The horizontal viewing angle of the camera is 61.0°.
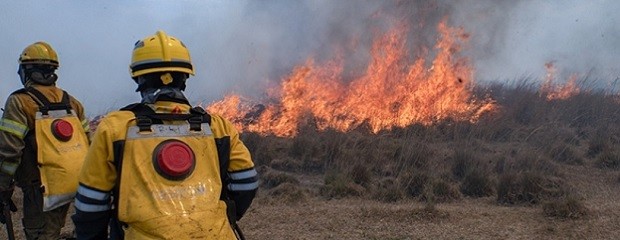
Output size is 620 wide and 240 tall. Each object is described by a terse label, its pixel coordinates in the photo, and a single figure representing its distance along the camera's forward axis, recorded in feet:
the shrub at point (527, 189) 21.35
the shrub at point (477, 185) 23.31
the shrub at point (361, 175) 24.74
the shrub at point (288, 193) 22.44
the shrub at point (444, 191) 22.50
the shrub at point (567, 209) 18.57
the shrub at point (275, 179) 25.72
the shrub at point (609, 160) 27.86
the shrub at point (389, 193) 22.30
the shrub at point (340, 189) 23.09
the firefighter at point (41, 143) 11.64
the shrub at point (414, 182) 23.15
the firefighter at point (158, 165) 6.68
